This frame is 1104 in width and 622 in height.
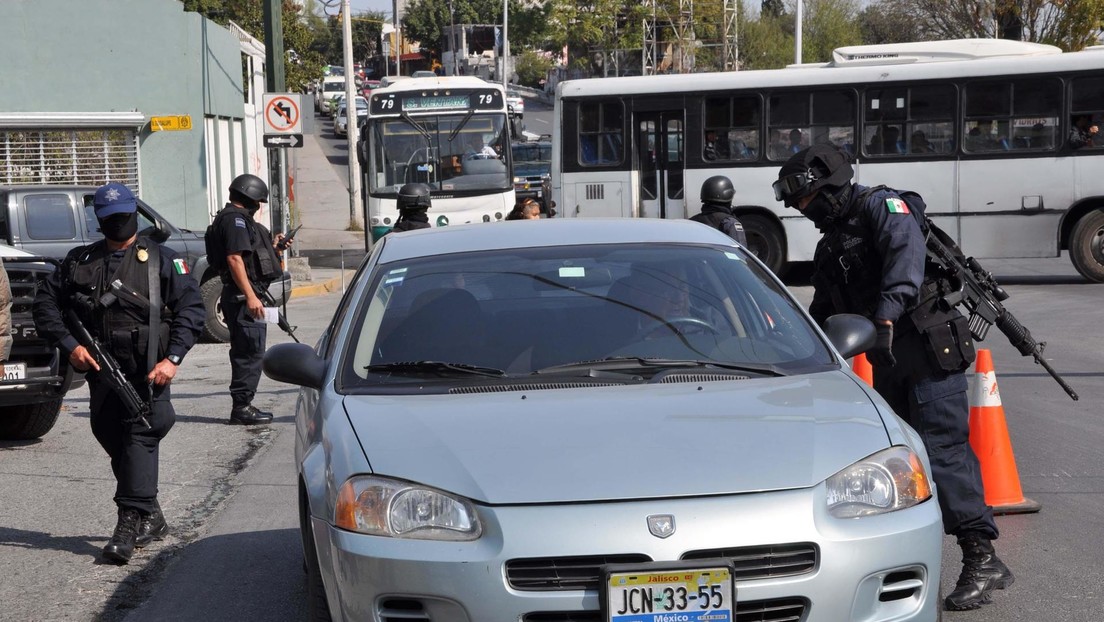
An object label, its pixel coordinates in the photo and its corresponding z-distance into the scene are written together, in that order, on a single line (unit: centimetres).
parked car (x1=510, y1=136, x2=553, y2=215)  3561
